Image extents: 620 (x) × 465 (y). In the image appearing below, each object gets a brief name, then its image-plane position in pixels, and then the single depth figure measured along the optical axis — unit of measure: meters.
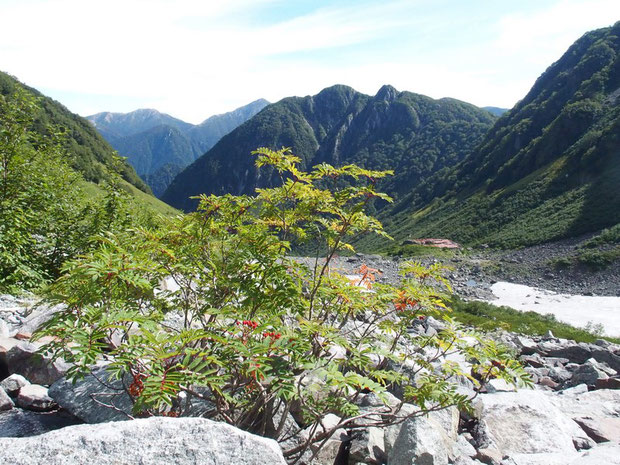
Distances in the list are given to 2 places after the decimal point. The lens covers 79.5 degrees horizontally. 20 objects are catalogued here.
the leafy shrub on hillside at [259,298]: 2.70
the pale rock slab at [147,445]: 2.30
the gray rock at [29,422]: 3.93
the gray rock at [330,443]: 4.23
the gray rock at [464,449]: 4.63
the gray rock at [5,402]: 4.20
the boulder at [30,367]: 4.95
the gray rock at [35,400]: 4.42
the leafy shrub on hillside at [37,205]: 7.84
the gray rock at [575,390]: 8.11
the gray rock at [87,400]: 4.15
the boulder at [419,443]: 4.04
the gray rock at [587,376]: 8.86
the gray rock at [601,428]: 5.55
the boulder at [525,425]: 5.01
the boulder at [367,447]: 4.46
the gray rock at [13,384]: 4.56
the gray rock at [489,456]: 4.57
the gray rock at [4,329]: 6.39
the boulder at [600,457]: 3.81
